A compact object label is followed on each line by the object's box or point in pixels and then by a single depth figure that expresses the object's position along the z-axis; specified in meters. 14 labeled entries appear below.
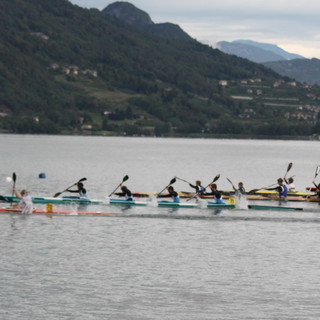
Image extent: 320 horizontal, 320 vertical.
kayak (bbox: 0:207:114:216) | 54.25
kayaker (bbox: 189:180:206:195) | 63.21
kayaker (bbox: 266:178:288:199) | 68.38
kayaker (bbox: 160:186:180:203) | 59.09
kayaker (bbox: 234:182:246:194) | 63.14
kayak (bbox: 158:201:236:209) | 59.28
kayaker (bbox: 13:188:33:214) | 53.58
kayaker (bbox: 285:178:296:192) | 73.01
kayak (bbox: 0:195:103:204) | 60.06
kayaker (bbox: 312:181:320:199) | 67.31
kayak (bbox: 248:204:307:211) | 60.28
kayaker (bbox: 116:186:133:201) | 59.78
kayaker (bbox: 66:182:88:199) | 60.09
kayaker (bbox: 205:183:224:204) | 59.69
